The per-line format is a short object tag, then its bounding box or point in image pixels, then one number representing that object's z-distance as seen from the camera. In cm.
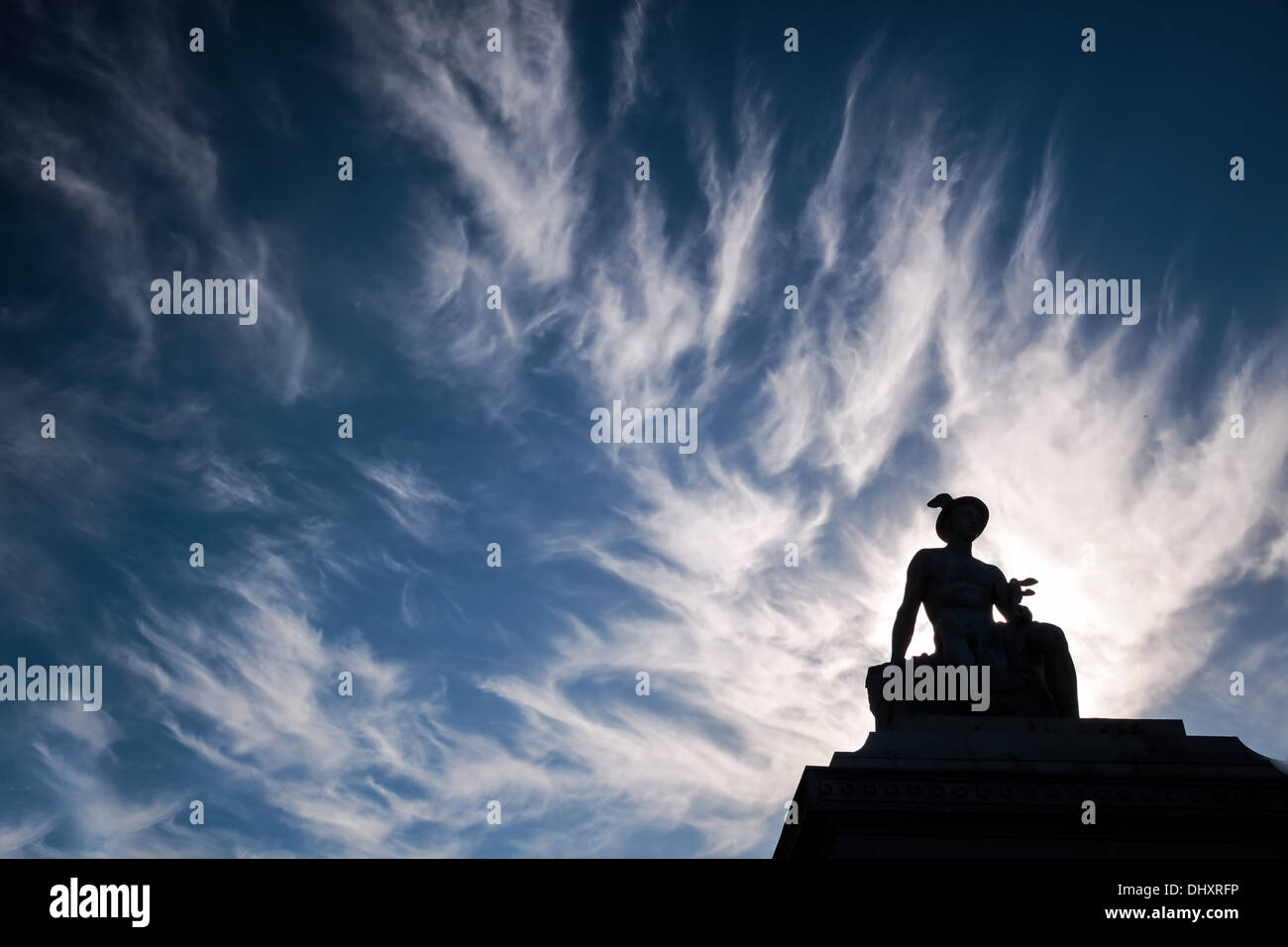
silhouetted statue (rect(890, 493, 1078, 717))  1938
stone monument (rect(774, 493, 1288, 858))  1694
